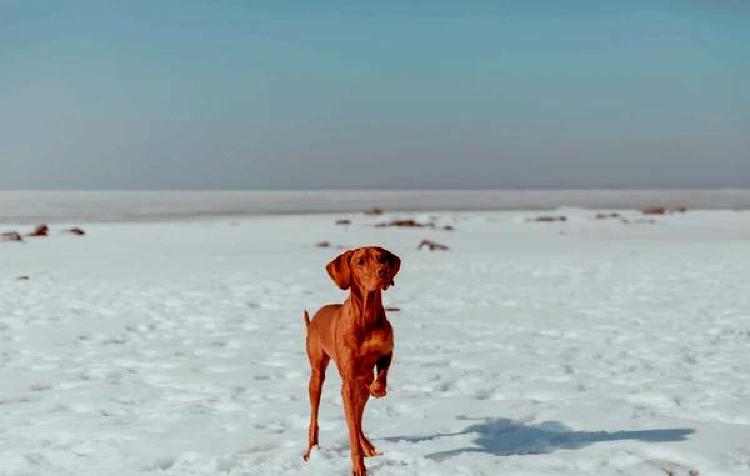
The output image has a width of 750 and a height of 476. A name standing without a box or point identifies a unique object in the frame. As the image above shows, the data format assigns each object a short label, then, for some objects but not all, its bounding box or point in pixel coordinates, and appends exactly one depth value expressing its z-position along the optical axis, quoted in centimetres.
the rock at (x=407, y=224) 3306
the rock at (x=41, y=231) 2820
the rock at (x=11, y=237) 2616
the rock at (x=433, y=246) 2376
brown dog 404
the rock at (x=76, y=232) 2902
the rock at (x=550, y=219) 3672
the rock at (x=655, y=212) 4300
